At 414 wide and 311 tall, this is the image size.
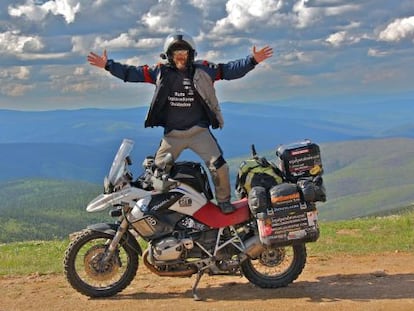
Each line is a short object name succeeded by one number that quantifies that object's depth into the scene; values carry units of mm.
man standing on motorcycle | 8523
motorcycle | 8547
